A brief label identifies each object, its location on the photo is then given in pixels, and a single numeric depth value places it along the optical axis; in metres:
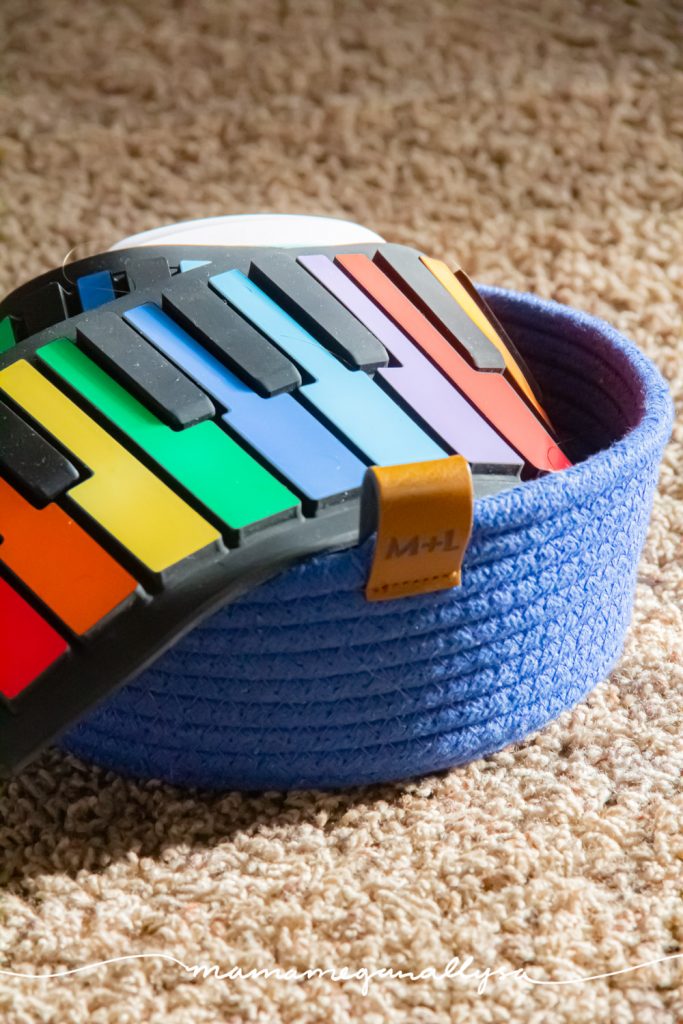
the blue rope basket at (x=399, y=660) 0.97
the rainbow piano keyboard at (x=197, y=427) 0.96
